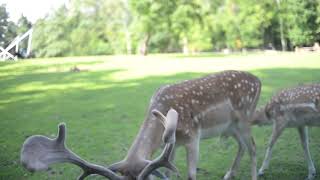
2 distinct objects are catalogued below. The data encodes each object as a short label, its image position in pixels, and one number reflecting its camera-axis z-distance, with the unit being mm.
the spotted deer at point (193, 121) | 2293
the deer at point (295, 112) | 3445
